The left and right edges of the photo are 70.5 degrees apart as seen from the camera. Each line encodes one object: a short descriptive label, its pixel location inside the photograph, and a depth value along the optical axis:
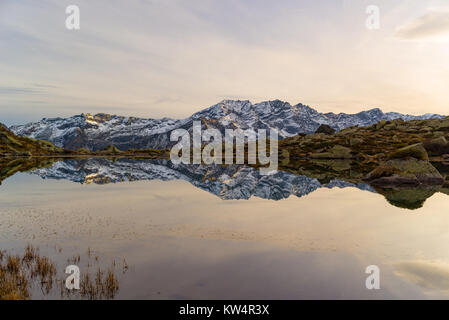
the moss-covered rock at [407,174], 58.75
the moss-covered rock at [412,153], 61.00
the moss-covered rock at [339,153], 145.62
